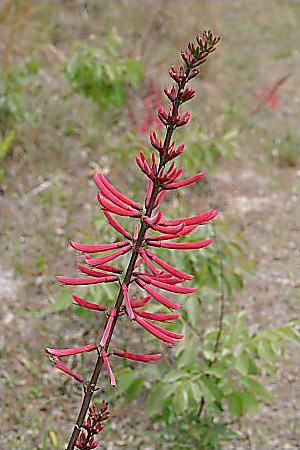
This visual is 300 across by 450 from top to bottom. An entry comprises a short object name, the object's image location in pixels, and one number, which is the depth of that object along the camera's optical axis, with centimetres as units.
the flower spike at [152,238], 115
